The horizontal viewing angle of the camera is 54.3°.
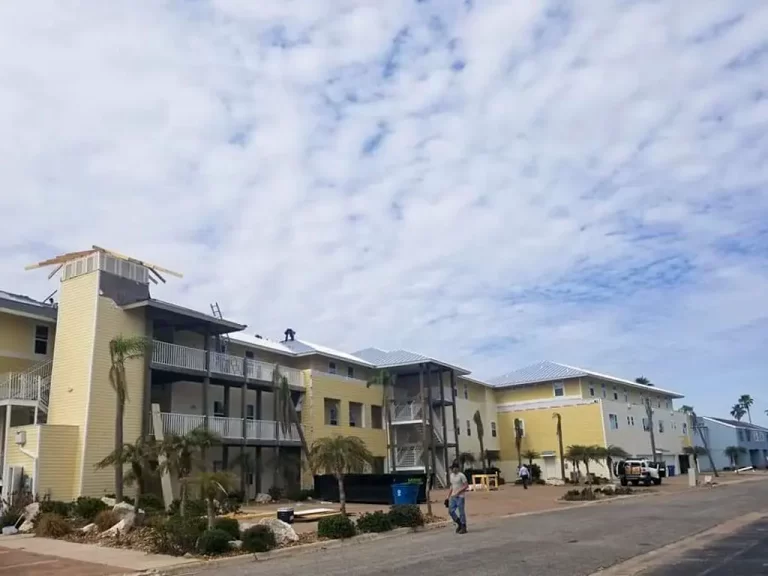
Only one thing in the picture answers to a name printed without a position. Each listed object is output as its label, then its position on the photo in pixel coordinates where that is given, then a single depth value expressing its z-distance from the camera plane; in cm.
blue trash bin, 2745
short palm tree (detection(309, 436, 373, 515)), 2158
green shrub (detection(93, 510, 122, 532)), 1916
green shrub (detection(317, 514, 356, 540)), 1755
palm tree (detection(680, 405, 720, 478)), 7623
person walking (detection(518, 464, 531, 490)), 4407
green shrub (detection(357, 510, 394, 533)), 1852
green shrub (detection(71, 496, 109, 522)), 2194
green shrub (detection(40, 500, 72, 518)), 2189
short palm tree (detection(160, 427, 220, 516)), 2002
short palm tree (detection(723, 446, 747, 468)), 8556
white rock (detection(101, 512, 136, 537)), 1827
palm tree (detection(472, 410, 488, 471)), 5061
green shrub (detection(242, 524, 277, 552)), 1564
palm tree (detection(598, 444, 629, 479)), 4666
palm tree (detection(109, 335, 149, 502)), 2330
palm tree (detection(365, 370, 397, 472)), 4534
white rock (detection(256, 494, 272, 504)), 3234
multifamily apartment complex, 2628
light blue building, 8619
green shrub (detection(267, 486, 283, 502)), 3359
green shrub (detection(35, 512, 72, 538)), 1947
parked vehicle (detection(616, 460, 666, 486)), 4569
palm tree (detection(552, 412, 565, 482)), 4836
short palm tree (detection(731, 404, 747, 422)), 14889
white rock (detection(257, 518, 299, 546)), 1659
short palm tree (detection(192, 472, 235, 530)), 1606
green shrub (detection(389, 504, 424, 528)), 1947
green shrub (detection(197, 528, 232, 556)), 1514
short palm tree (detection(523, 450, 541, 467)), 5601
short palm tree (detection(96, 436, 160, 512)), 2070
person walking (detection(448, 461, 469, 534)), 1859
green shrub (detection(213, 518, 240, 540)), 1638
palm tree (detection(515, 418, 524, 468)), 5538
